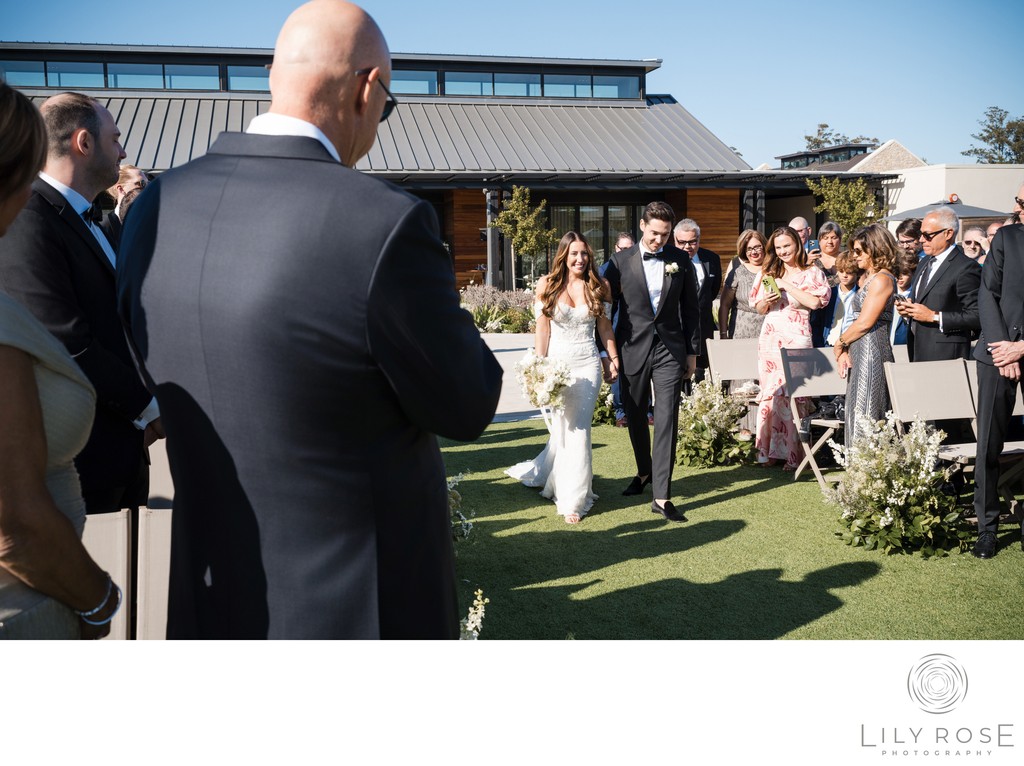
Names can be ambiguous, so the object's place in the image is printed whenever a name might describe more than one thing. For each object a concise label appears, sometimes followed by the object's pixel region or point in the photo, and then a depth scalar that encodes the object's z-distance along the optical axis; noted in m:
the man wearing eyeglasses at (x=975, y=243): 8.39
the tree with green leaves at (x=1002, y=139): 33.34
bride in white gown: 6.71
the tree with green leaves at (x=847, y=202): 25.02
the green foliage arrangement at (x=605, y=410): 10.52
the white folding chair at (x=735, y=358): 8.83
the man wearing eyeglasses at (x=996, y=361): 4.95
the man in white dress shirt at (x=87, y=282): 2.89
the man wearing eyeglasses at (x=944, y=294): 6.54
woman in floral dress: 8.18
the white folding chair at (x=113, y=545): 2.37
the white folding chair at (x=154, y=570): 2.41
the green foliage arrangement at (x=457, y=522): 5.22
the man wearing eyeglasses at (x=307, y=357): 1.49
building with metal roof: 23.59
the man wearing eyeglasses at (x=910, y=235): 7.91
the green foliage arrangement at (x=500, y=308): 20.53
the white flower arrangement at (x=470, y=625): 2.84
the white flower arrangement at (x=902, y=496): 5.55
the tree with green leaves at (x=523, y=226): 23.45
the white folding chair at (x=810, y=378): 7.56
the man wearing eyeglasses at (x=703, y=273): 7.99
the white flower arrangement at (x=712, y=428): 8.37
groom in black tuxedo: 6.66
